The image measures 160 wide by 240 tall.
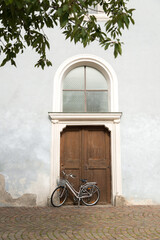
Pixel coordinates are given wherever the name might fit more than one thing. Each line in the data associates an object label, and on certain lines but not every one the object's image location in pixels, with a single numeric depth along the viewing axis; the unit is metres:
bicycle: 6.05
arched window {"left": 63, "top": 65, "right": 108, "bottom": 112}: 6.84
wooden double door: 6.45
